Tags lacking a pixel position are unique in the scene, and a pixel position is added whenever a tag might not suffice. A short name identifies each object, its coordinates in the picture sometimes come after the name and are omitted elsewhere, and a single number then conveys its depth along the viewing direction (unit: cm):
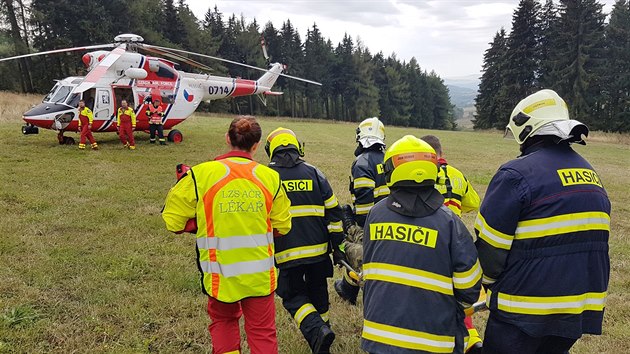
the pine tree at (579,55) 3794
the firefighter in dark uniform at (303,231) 384
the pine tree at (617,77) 3853
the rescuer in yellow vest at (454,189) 394
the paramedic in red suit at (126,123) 1405
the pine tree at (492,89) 4272
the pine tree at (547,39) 4025
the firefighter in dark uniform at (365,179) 443
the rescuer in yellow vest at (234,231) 293
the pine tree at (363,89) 6097
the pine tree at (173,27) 4531
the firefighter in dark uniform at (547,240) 229
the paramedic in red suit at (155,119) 1518
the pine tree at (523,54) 4072
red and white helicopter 1325
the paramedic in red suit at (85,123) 1330
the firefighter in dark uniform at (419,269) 238
